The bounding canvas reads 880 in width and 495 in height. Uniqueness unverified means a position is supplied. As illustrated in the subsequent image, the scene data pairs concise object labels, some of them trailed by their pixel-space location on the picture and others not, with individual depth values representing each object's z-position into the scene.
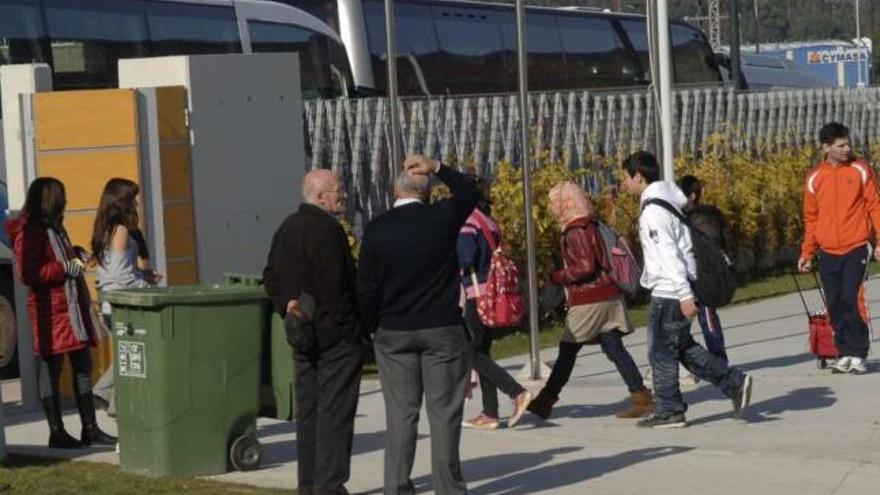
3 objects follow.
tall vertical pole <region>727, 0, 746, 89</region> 31.89
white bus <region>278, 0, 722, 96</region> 28.94
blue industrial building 70.25
